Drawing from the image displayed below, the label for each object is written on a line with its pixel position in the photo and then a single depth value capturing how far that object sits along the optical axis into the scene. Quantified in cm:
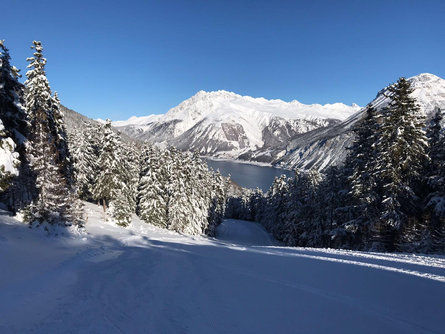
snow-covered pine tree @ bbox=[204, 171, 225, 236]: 4996
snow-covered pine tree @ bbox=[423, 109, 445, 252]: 1748
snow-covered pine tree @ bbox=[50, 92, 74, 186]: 2417
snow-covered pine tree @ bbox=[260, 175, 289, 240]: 5181
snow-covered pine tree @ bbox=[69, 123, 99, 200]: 3914
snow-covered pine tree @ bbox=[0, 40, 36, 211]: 1747
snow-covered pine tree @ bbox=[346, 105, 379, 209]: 2048
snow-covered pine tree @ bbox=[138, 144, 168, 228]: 3612
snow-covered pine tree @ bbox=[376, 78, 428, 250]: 1839
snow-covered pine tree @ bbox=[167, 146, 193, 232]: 3559
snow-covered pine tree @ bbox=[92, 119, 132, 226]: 3269
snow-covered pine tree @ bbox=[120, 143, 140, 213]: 3703
